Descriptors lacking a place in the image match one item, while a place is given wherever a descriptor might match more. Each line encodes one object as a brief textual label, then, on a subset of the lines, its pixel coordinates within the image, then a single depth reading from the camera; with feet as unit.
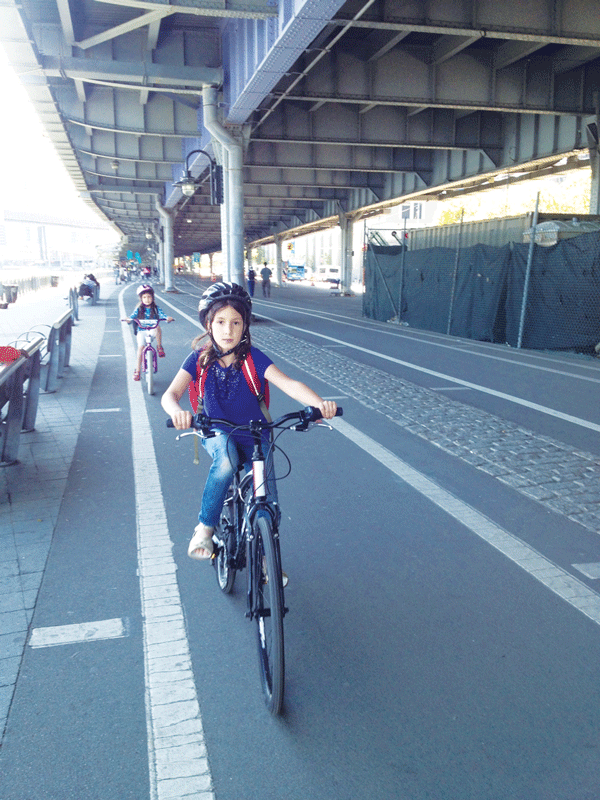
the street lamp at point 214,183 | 71.51
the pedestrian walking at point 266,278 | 135.64
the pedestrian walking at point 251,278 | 127.03
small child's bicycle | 34.04
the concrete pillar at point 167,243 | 152.04
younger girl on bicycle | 35.19
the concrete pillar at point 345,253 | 139.54
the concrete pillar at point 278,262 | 210.59
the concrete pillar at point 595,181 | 67.51
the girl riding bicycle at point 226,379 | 11.98
